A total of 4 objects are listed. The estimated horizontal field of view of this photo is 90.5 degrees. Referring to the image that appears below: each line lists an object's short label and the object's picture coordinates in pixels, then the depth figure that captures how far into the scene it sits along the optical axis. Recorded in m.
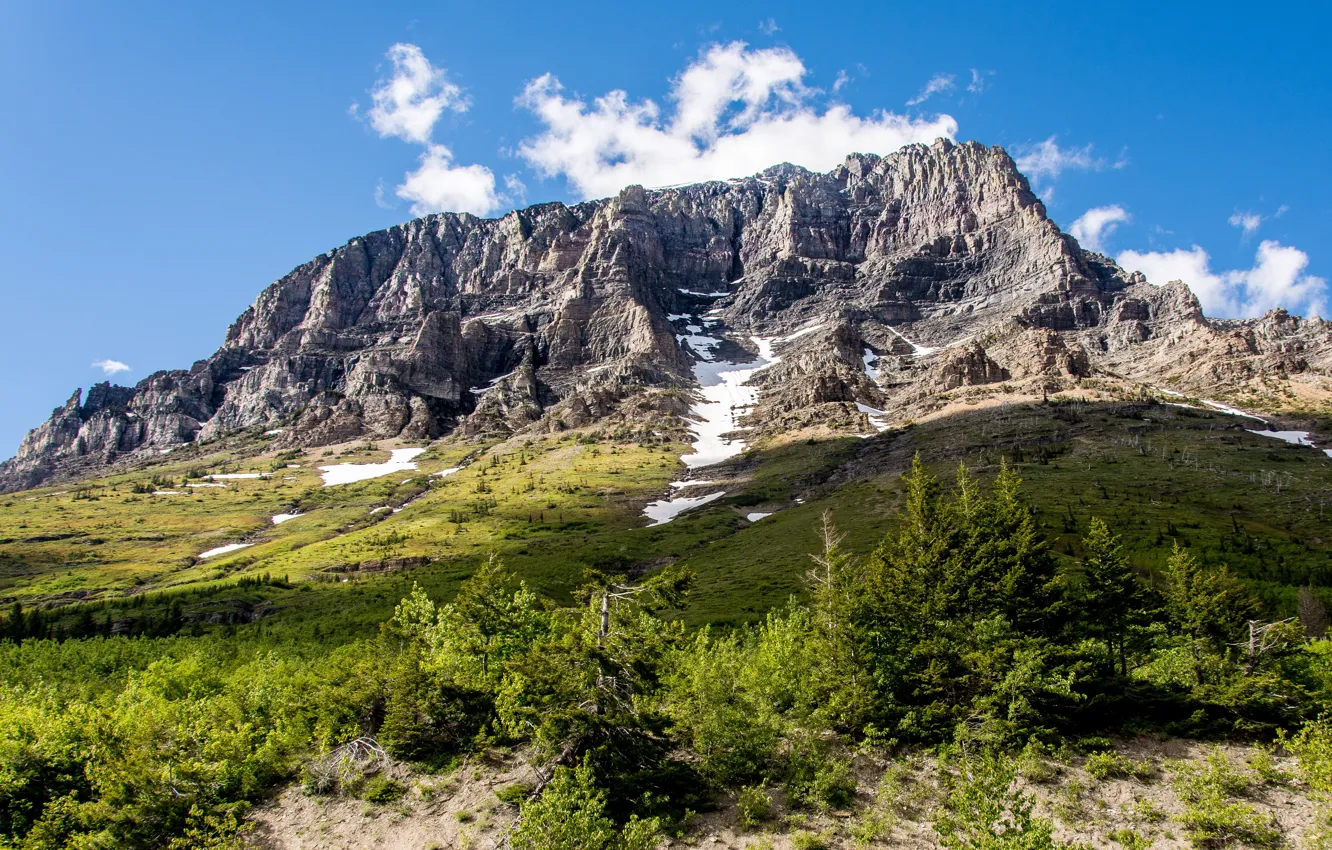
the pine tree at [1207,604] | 37.03
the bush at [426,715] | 31.00
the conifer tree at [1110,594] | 39.47
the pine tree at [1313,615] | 59.16
